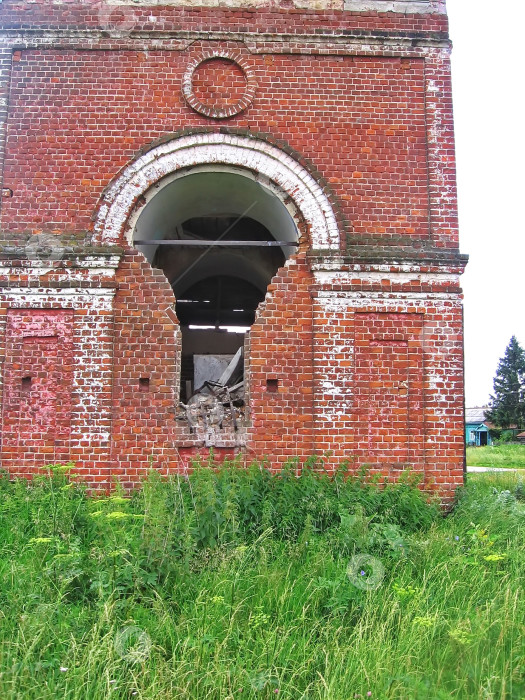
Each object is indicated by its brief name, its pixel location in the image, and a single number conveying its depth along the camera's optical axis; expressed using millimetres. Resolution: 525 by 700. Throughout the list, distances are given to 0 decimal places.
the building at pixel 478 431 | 54344
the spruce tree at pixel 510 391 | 48406
